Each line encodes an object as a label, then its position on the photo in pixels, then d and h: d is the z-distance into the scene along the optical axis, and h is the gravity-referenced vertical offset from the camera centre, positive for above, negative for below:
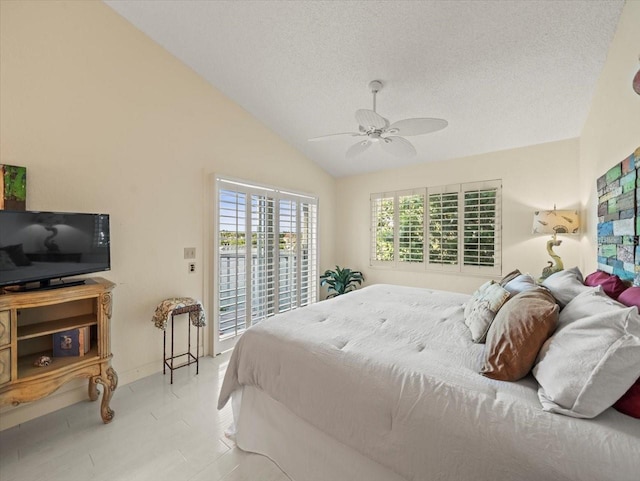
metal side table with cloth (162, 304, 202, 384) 2.64 -1.17
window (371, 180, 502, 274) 3.60 +0.19
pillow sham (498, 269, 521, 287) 2.10 -0.29
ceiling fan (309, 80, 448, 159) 2.14 +0.91
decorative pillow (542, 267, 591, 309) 1.52 -0.26
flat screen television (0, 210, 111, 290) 1.72 -0.06
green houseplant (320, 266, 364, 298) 4.52 -0.65
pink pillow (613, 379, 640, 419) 0.86 -0.51
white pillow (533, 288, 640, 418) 0.86 -0.41
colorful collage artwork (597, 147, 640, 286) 1.45 +0.14
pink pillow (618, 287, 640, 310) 1.16 -0.24
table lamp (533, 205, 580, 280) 2.80 +0.17
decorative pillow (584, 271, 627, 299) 1.43 -0.23
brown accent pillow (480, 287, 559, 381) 1.13 -0.41
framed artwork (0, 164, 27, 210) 1.89 +0.35
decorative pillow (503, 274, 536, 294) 1.69 -0.27
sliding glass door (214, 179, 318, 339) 3.22 -0.17
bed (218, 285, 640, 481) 0.85 -0.64
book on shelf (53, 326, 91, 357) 1.91 -0.73
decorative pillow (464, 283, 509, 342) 1.55 -0.42
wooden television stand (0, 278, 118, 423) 1.62 -0.70
